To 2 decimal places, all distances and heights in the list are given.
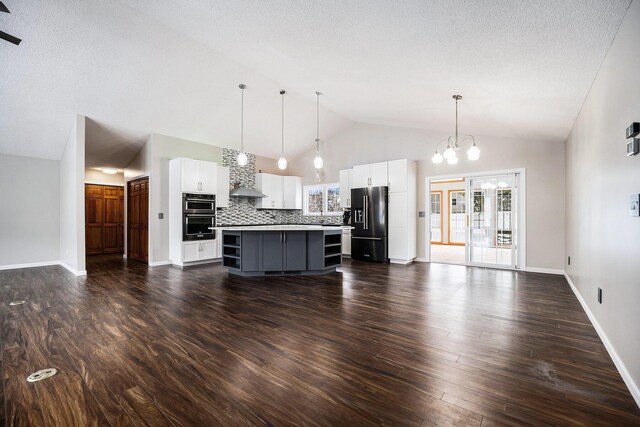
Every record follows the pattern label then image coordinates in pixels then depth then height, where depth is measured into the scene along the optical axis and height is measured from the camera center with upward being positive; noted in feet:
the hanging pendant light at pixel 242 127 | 15.97 +6.37
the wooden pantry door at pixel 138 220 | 22.31 -0.60
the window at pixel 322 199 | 27.43 +1.08
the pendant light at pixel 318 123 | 16.85 +7.20
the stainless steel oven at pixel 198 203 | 20.77 +0.60
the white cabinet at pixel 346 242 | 25.17 -2.66
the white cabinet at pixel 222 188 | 22.98 +1.83
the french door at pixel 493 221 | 19.13 -0.70
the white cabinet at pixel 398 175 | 21.54 +2.58
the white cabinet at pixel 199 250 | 20.74 -2.79
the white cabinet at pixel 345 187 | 25.29 +2.04
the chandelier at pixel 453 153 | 13.41 +2.67
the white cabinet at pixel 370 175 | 22.58 +2.75
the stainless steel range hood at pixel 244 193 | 23.88 +1.52
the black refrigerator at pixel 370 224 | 22.08 -1.00
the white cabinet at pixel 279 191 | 26.84 +1.91
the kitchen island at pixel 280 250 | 17.10 -2.28
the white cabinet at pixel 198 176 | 20.63 +2.53
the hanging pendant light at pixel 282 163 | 16.79 +2.73
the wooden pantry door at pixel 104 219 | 27.55 -0.64
